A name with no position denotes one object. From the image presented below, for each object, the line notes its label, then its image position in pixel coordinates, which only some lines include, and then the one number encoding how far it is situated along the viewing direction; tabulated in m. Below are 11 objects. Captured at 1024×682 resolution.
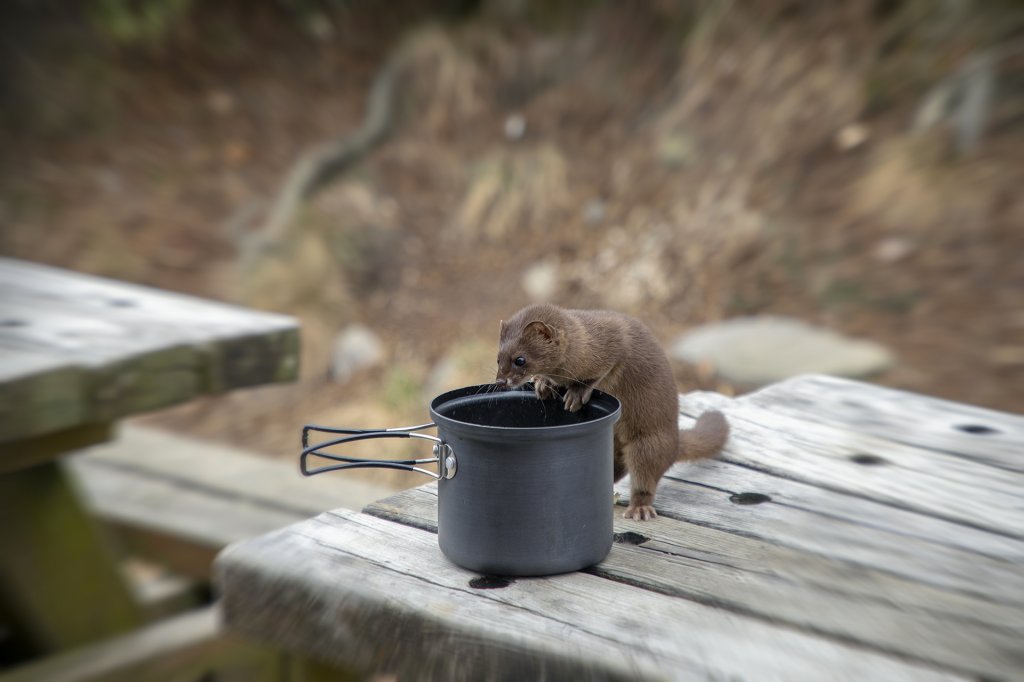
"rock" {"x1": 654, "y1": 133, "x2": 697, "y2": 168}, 5.99
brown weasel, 1.72
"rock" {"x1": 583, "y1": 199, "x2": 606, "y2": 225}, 6.04
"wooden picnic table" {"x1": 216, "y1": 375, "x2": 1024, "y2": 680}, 1.27
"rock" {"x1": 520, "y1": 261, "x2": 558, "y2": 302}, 5.80
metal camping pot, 1.42
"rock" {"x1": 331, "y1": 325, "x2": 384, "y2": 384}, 5.94
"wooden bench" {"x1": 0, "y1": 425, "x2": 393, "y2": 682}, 2.71
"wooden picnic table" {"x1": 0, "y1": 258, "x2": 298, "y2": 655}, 2.13
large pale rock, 4.55
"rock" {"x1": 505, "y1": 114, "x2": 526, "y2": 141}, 6.77
